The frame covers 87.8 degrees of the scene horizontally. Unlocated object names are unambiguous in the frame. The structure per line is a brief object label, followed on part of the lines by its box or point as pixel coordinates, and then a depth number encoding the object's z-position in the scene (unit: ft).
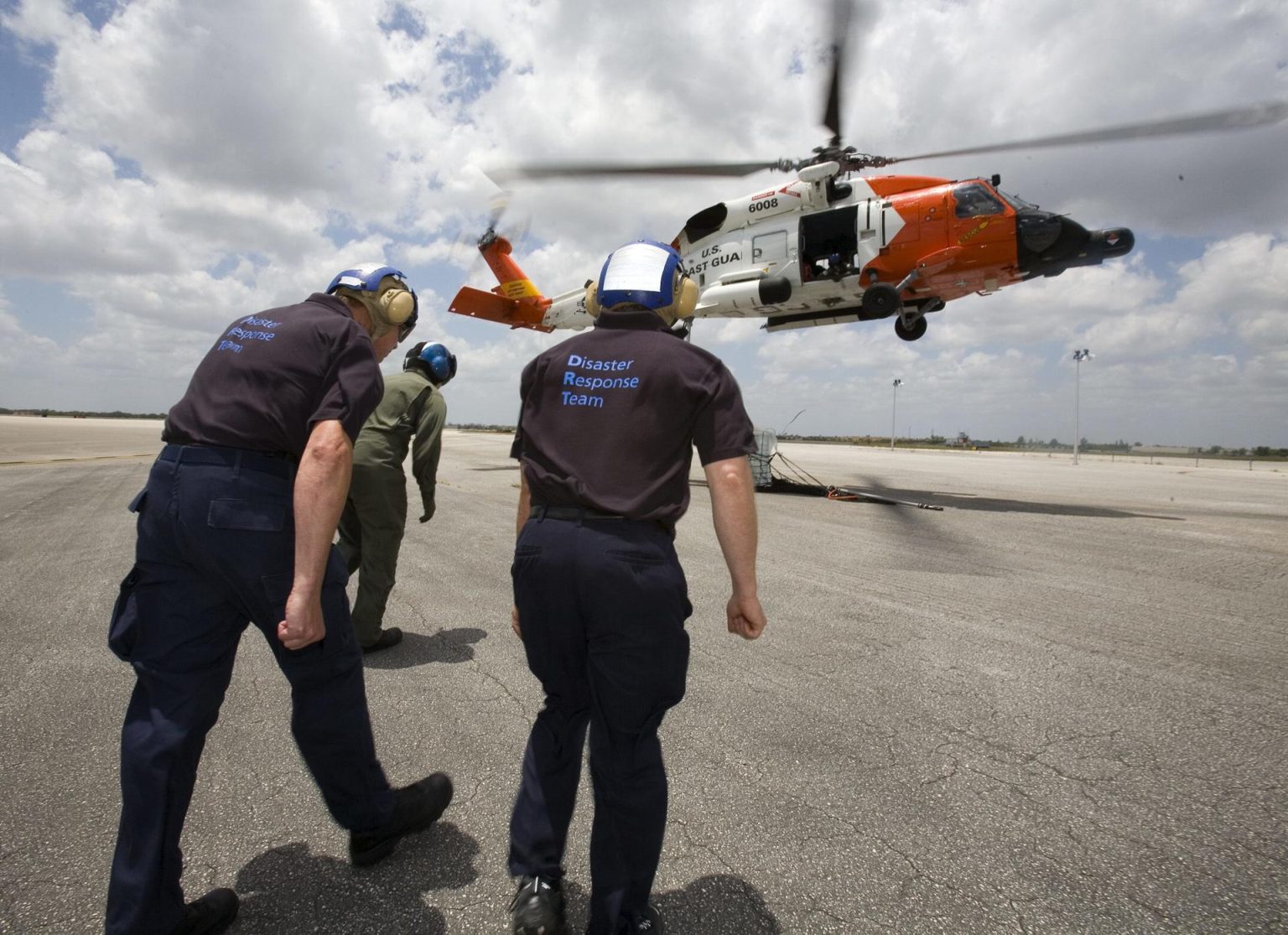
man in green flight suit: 12.67
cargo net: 37.47
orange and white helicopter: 35.83
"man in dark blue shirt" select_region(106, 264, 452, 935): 5.61
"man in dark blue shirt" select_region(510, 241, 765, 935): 5.42
